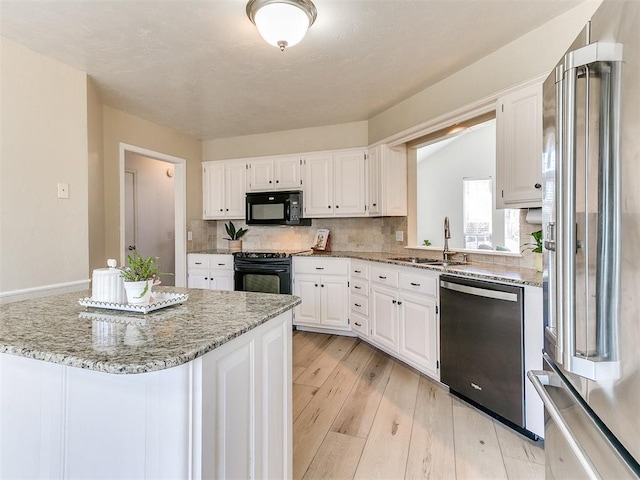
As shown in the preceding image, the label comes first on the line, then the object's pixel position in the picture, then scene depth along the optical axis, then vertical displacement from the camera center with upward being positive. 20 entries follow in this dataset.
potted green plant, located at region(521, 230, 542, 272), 2.23 -0.09
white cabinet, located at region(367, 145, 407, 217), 3.54 +0.58
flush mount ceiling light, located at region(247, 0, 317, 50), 1.75 +1.17
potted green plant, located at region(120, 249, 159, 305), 1.27 -0.16
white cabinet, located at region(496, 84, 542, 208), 2.04 +0.56
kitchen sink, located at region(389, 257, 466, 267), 2.86 -0.23
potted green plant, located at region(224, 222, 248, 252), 4.63 -0.01
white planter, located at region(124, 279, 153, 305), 1.27 -0.21
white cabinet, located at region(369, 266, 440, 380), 2.52 -0.66
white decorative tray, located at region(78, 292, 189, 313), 1.27 -0.26
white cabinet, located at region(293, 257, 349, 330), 3.65 -0.61
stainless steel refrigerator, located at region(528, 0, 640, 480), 0.67 -0.02
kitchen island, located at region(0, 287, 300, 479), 0.90 -0.47
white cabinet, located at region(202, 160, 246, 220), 4.43 +0.64
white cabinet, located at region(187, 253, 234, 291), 4.10 -0.42
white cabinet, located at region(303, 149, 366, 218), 3.83 +0.62
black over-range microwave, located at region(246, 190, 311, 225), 4.01 +0.34
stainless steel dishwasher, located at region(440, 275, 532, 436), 1.92 -0.68
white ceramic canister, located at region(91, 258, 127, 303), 1.34 -0.20
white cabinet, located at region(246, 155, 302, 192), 4.14 +0.80
